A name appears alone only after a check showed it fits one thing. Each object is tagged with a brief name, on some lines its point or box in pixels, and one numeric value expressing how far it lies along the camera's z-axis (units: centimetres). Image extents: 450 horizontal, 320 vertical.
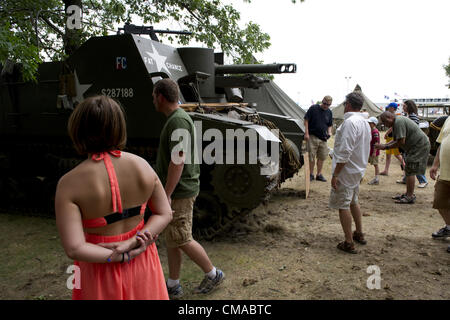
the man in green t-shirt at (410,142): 605
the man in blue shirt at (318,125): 795
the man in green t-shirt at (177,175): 302
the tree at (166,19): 913
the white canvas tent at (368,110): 2209
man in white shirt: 404
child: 814
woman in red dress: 154
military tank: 460
